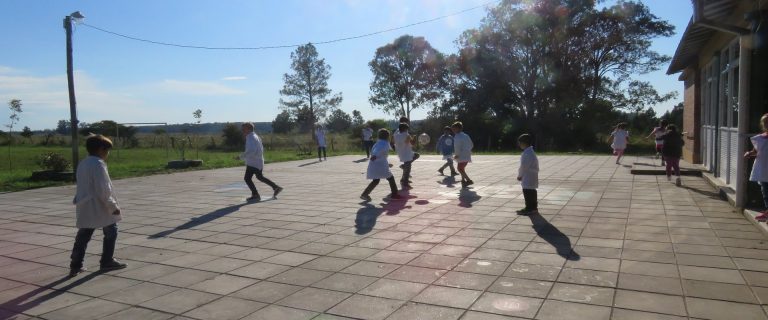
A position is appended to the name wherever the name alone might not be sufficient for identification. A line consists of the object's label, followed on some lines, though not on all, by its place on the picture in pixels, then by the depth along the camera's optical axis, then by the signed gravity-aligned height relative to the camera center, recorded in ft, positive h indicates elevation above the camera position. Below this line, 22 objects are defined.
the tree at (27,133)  115.32 +3.60
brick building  23.73 +3.19
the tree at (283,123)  168.76 +7.63
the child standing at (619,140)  53.31 -0.38
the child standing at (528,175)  24.72 -1.78
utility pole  49.16 +6.11
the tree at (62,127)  165.50 +7.18
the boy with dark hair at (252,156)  32.94 -0.78
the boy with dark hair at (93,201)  16.43 -1.74
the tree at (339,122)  180.18 +8.10
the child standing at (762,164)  20.40 -1.22
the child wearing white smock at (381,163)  31.01 -1.34
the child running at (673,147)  33.83 -0.78
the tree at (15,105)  77.10 +6.61
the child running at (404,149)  37.04 -0.60
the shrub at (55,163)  49.49 -1.47
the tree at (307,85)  162.81 +18.57
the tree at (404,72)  141.79 +19.74
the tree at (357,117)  209.15 +10.41
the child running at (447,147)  42.37 -0.59
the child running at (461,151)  37.37 -0.84
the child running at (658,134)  46.84 +0.16
